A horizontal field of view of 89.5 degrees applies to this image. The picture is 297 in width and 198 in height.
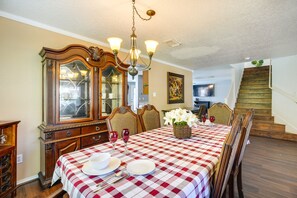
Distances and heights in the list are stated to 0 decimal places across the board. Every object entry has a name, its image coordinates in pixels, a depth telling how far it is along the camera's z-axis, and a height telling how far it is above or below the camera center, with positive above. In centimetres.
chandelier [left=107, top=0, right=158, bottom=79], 162 +58
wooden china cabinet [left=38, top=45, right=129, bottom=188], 193 -1
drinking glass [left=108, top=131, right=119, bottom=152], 128 -32
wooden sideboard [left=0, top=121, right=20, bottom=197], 159 -64
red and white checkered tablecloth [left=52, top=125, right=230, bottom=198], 77 -46
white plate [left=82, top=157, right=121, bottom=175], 91 -44
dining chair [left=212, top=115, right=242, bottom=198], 92 -41
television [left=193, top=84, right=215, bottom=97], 948 +58
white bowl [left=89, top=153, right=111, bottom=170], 92 -39
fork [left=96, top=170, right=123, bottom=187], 81 -46
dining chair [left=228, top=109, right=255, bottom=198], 137 -51
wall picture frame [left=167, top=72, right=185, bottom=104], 452 +35
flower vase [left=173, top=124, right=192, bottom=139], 161 -35
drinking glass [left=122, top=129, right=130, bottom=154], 132 -32
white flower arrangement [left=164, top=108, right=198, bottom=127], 161 -20
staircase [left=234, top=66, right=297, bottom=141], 427 -11
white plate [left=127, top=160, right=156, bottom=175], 92 -45
